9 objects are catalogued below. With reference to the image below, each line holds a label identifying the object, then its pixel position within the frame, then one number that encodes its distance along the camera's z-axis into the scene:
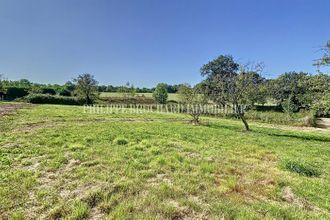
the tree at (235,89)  14.10
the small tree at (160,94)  45.07
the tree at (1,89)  41.06
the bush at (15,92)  46.09
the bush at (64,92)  49.83
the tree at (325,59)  10.42
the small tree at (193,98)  16.64
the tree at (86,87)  40.94
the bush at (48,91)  49.92
